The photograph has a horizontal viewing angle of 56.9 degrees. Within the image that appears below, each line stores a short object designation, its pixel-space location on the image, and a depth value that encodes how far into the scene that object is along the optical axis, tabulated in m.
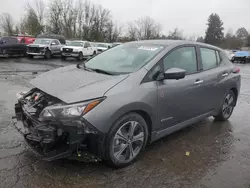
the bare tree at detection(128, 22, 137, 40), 66.75
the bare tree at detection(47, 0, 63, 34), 55.22
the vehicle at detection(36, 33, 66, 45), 26.39
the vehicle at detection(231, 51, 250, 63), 29.37
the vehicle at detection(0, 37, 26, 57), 17.53
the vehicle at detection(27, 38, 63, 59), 18.84
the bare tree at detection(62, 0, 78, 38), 55.88
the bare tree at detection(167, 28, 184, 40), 63.49
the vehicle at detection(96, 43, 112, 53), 28.19
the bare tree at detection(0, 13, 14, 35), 64.74
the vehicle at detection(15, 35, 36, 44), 21.49
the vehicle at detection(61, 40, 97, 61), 20.28
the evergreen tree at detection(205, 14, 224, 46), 83.08
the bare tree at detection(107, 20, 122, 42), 60.06
